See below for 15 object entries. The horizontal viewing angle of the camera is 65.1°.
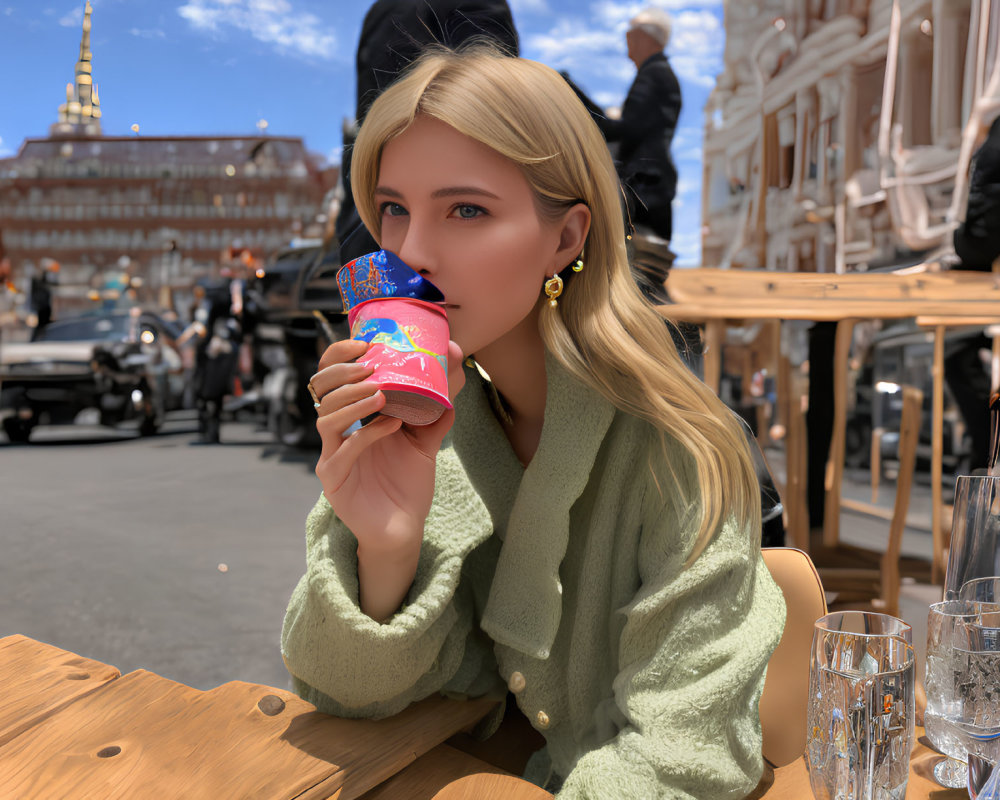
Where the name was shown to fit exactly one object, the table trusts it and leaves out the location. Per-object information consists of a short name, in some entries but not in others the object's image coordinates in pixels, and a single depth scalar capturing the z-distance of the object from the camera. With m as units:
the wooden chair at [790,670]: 0.96
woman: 0.78
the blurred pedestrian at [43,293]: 7.50
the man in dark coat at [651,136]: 2.27
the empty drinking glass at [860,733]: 0.61
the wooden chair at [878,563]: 2.71
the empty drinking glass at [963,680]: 0.68
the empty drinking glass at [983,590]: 0.85
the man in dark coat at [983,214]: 2.75
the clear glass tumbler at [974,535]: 0.91
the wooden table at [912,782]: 0.75
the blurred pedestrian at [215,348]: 7.16
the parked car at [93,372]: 6.95
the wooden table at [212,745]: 0.66
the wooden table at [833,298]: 2.38
